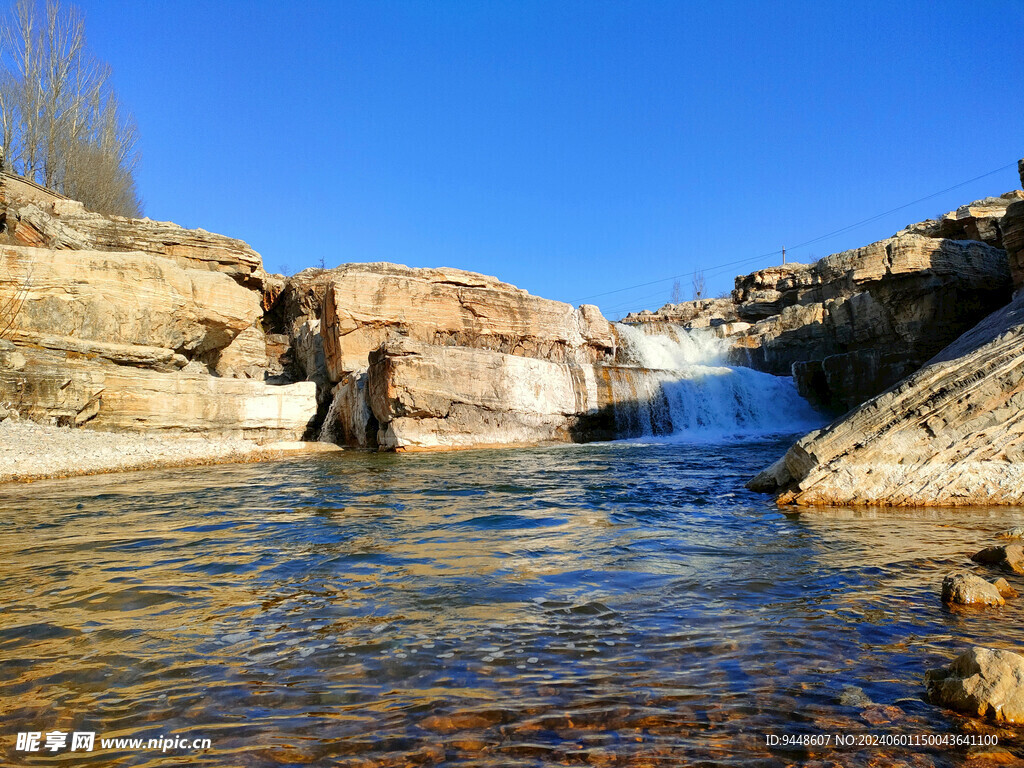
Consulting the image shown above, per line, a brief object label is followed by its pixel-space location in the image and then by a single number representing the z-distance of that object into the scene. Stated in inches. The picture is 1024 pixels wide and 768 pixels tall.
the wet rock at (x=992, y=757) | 63.2
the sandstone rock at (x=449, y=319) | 666.8
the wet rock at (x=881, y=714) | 72.5
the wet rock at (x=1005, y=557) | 131.1
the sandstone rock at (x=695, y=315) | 1201.4
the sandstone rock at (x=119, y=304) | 483.8
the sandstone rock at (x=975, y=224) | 779.5
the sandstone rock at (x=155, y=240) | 665.0
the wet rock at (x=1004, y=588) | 113.9
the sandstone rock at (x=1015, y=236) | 568.1
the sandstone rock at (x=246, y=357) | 686.5
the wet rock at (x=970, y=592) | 108.7
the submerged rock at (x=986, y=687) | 70.7
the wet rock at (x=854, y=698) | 76.5
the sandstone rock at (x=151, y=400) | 449.1
